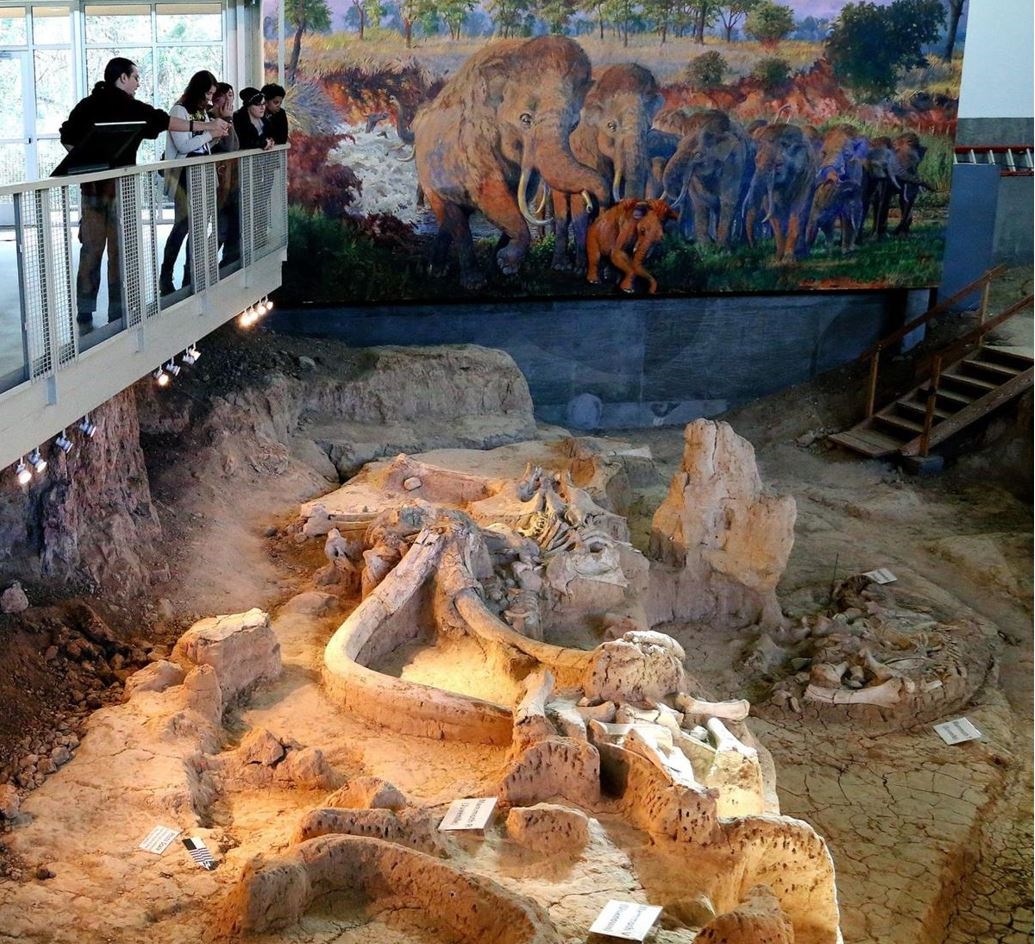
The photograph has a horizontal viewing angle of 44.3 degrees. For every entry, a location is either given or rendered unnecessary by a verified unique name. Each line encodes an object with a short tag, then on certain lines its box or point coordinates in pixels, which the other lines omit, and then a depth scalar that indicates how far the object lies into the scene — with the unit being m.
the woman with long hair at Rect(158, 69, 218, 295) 8.65
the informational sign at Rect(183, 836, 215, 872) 6.62
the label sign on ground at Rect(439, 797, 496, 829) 6.80
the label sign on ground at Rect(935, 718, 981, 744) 10.16
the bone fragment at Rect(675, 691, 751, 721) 8.00
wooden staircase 15.80
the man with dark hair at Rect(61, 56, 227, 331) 7.24
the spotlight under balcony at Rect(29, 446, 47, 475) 7.16
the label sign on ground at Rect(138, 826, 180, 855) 6.75
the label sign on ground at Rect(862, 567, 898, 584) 12.70
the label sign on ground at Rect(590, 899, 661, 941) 5.74
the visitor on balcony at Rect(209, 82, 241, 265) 9.99
